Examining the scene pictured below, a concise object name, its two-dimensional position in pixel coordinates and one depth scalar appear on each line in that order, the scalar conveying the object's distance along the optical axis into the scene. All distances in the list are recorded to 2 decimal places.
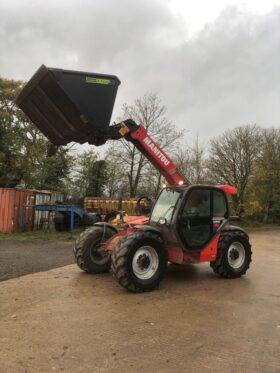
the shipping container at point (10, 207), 17.73
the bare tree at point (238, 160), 32.09
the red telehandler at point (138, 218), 6.63
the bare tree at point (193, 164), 33.56
